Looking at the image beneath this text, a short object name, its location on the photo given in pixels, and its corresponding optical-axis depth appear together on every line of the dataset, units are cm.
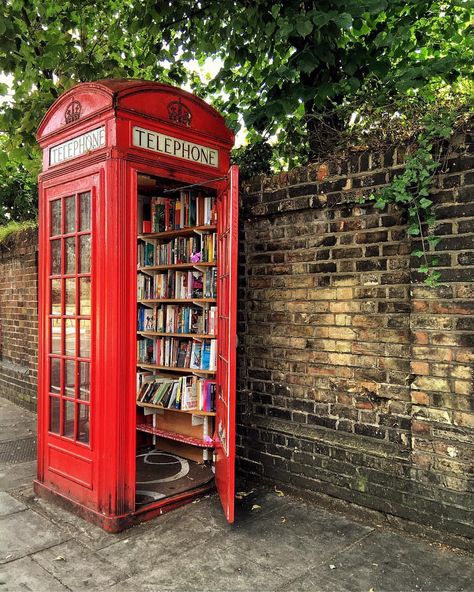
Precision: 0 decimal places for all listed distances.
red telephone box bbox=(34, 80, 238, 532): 370
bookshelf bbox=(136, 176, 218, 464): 468
